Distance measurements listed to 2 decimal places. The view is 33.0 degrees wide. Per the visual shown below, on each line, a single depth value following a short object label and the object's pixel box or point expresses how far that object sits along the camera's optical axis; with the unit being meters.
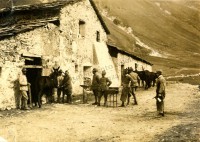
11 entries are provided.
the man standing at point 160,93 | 14.11
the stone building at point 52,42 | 16.22
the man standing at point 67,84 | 18.14
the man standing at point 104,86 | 18.06
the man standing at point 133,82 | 17.97
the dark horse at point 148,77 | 27.50
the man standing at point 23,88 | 15.71
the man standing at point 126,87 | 17.53
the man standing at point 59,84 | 18.19
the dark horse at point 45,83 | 17.15
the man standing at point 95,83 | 18.20
